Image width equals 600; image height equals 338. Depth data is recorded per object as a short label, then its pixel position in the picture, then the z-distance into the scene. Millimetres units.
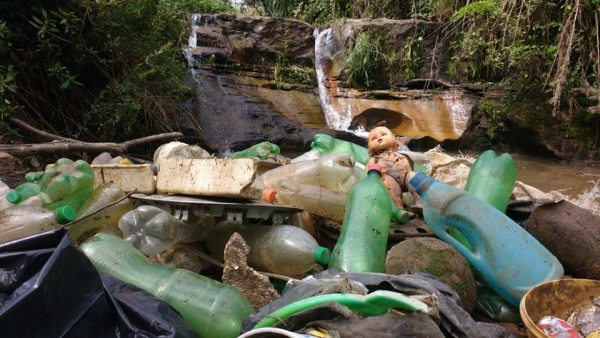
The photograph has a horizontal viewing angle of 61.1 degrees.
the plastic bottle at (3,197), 2041
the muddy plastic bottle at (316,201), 2215
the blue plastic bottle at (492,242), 1622
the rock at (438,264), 1586
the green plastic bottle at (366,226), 1731
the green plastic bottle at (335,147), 3326
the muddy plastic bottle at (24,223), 1762
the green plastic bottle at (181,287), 1450
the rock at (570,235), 1738
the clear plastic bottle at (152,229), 1893
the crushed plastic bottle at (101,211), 1900
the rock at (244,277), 1584
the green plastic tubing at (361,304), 1103
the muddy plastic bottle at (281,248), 1799
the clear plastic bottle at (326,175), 2357
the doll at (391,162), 2352
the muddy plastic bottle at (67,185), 1965
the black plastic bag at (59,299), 1017
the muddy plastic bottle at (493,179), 2117
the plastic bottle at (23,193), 1962
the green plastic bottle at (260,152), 3033
